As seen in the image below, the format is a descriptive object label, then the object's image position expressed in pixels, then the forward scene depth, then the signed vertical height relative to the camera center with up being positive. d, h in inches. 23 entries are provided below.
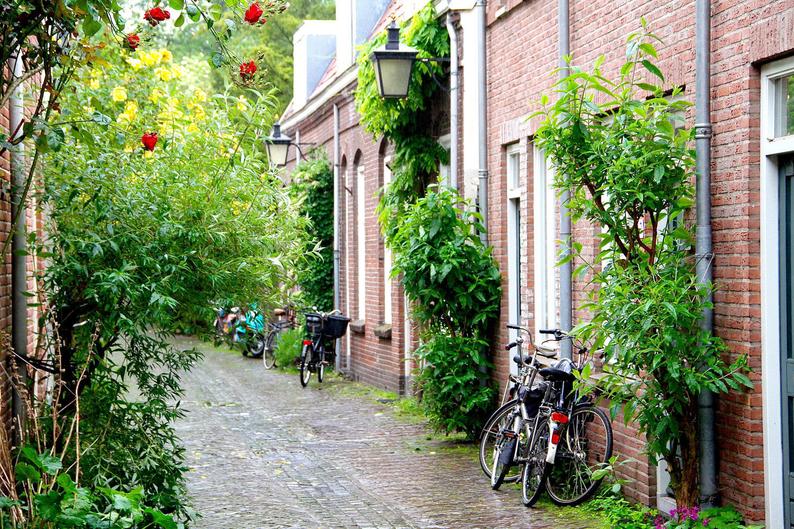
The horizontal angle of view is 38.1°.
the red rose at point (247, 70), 256.2 +48.9
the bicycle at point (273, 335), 893.8 -36.4
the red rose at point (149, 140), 270.5 +35.0
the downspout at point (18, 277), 271.4 +3.1
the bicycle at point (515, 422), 383.2 -45.9
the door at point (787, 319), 273.1 -7.6
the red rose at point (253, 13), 231.1 +55.4
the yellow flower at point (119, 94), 648.3 +110.7
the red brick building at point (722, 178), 275.7 +33.1
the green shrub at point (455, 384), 473.1 -39.7
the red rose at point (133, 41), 268.5 +58.2
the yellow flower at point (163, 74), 744.2 +141.0
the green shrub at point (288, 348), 850.1 -44.1
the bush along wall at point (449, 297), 470.0 -3.6
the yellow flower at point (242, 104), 303.3 +49.0
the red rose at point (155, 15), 245.9 +59.3
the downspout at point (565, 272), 396.2 +5.5
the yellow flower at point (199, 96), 754.9 +131.8
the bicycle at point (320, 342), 740.6 -34.6
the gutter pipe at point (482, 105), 496.7 +79.0
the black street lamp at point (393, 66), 527.5 +102.7
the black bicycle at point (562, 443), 357.7 -49.2
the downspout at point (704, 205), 289.3 +21.0
